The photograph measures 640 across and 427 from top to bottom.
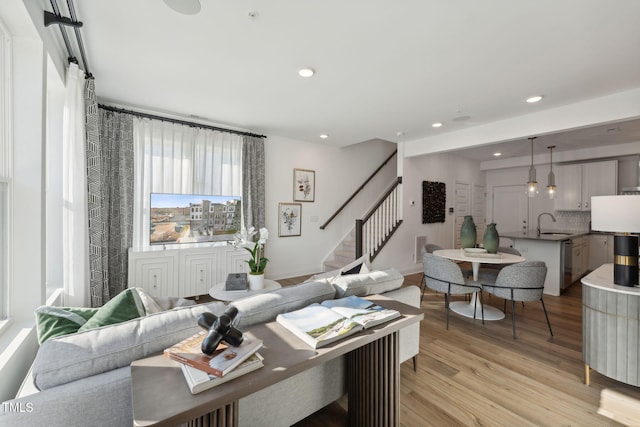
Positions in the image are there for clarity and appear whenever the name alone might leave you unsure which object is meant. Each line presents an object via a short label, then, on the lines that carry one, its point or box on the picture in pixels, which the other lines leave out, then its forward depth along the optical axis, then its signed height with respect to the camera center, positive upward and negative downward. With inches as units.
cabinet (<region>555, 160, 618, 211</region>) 209.9 +24.8
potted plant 115.4 -22.9
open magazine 44.9 -19.7
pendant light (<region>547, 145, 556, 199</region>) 178.4 +18.8
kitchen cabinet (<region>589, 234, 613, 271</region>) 211.0 -27.6
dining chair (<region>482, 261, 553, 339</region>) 111.0 -27.2
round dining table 125.6 -24.9
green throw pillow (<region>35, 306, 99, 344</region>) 44.9 -19.0
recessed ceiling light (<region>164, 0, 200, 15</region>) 69.2 +52.5
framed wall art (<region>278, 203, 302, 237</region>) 198.4 -5.2
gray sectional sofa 33.9 -22.4
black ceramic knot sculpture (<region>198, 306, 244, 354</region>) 36.0 -16.0
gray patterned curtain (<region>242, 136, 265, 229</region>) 176.7 +19.7
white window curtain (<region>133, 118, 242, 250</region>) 145.4 +27.7
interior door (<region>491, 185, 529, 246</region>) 269.1 +5.4
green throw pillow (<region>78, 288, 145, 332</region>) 48.1 -18.7
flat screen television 145.7 -3.8
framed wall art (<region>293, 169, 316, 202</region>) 205.2 +20.3
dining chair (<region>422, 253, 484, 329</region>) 120.1 -29.4
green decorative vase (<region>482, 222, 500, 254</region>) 131.6 -13.0
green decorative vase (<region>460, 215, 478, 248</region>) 139.2 -10.7
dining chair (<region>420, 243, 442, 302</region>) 164.9 -21.5
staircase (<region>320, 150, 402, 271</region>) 199.6 -12.5
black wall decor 229.6 +10.2
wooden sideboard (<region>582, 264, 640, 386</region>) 73.1 -32.1
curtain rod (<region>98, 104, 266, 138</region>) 134.6 +50.4
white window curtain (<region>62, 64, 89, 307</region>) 93.7 +6.7
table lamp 74.1 -3.4
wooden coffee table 29.5 -20.9
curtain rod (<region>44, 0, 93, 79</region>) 69.8 +50.9
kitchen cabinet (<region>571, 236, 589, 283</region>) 186.2 -30.8
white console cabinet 137.6 -30.9
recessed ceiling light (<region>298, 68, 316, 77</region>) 101.2 +52.3
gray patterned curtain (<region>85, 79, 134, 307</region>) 132.0 +7.9
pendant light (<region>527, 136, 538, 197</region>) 171.9 +18.5
